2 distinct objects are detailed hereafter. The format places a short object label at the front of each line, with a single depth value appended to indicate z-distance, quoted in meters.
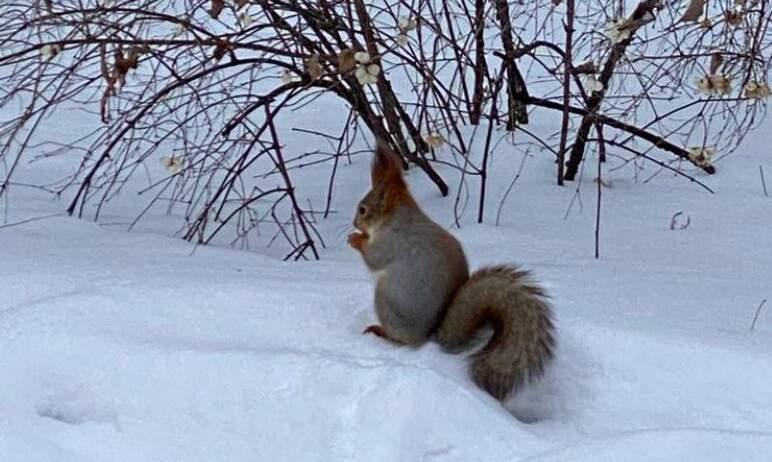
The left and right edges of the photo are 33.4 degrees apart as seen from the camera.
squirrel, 2.76
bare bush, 3.88
